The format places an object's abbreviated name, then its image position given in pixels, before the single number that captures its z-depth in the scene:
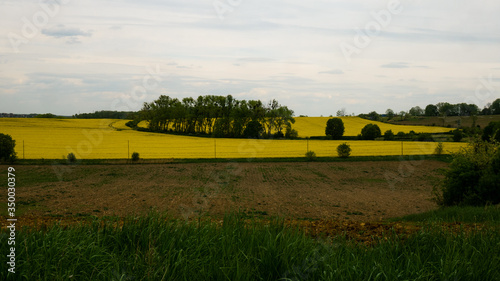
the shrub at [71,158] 34.21
